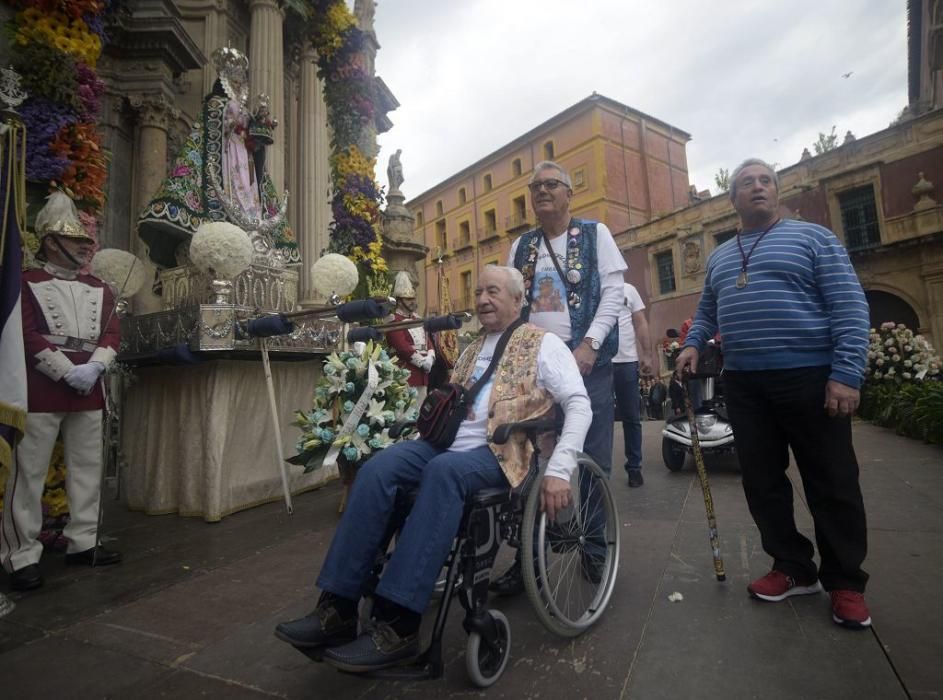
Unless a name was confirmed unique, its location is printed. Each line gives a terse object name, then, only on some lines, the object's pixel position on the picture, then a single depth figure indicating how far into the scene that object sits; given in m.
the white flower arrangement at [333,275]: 5.10
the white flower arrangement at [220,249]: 4.15
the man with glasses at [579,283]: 2.66
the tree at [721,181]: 29.57
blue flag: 2.40
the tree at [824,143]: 27.92
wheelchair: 1.65
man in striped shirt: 2.08
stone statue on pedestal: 15.70
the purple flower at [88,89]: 4.04
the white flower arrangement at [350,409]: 3.73
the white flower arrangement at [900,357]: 8.02
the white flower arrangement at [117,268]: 4.36
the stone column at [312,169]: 10.52
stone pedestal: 13.02
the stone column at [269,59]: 9.35
